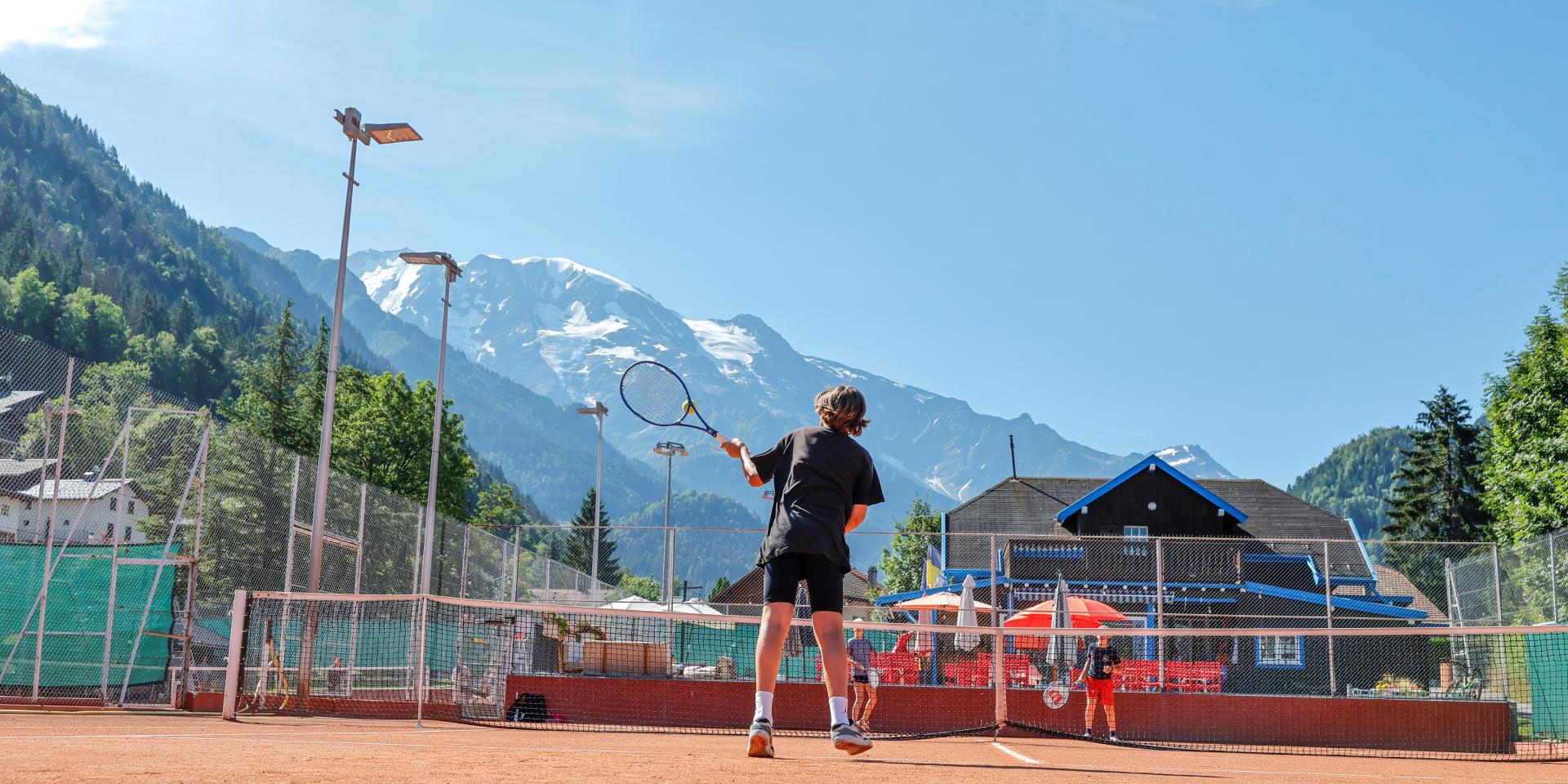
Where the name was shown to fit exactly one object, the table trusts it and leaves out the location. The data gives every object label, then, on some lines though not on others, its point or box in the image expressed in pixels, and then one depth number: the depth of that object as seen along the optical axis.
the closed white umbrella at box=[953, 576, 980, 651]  21.80
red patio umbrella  21.42
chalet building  21.95
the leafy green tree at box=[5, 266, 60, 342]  114.38
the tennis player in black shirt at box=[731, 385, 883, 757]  6.64
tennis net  17.58
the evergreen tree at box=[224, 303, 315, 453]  68.50
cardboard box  19.83
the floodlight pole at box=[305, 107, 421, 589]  17.70
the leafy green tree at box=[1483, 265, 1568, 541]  37.56
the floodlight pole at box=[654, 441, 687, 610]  22.86
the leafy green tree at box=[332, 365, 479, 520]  60.31
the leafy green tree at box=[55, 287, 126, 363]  116.19
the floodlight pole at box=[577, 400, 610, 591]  36.88
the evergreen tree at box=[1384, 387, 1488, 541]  71.62
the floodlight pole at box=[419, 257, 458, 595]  22.73
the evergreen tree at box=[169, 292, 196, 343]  132.25
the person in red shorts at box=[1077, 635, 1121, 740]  15.98
